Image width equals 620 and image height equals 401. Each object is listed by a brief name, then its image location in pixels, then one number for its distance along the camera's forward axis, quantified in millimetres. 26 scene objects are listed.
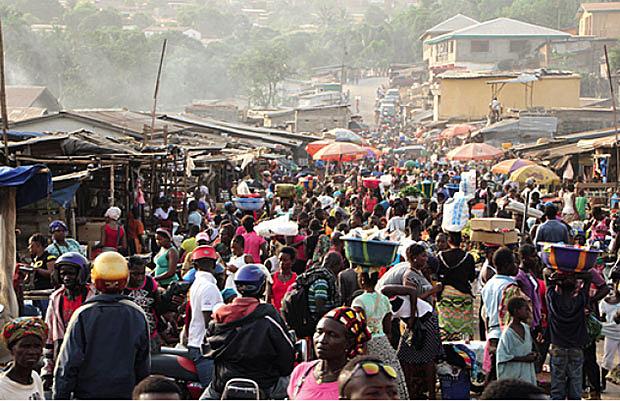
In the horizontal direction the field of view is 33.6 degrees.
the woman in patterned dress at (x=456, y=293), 9164
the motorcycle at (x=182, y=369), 7652
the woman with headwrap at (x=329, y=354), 5160
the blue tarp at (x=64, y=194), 13508
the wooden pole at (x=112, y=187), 14609
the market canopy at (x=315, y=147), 29672
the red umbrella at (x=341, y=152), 27156
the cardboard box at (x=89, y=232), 15086
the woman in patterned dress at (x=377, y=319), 6609
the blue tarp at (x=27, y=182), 10062
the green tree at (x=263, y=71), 98875
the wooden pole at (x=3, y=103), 10939
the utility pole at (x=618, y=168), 20100
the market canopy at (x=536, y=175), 21250
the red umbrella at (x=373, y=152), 31347
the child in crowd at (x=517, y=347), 7160
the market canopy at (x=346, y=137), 33319
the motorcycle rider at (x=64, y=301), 6691
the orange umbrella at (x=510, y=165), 23297
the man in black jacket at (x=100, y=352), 5520
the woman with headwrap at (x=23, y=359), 5387
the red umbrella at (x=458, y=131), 42694
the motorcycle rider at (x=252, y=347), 5953
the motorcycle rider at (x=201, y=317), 7555
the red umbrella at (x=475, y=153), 27266
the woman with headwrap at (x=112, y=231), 12562
